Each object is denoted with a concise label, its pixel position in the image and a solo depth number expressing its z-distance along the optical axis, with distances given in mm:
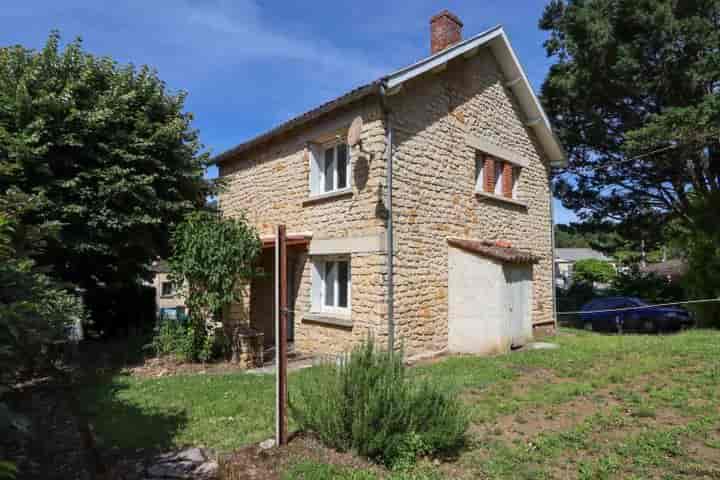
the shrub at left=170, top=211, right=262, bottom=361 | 9016
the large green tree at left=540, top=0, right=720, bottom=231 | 15758
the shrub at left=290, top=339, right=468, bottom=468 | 4152
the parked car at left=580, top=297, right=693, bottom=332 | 15742
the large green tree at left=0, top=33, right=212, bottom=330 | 8648
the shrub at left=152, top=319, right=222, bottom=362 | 9367
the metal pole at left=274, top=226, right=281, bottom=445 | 4535
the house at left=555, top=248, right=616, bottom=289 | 45053
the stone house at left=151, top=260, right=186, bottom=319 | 9484
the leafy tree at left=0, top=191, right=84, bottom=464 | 3049
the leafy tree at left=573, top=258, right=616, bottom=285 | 30094
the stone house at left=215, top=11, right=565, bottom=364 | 8875
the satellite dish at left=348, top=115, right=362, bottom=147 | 8625
